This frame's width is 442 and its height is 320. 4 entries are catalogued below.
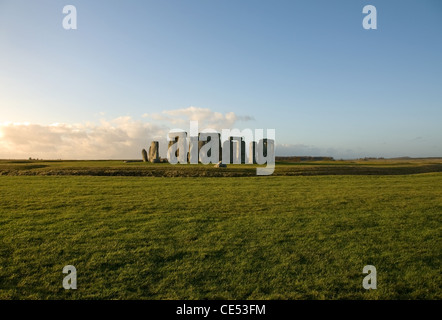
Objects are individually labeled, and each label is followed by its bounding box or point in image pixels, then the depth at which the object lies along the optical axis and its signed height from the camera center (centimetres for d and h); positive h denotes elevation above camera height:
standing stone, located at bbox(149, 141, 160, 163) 5089 +97
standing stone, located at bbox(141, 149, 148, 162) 5256 +62
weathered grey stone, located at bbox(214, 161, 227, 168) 3769 -113
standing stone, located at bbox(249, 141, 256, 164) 5400 +77
